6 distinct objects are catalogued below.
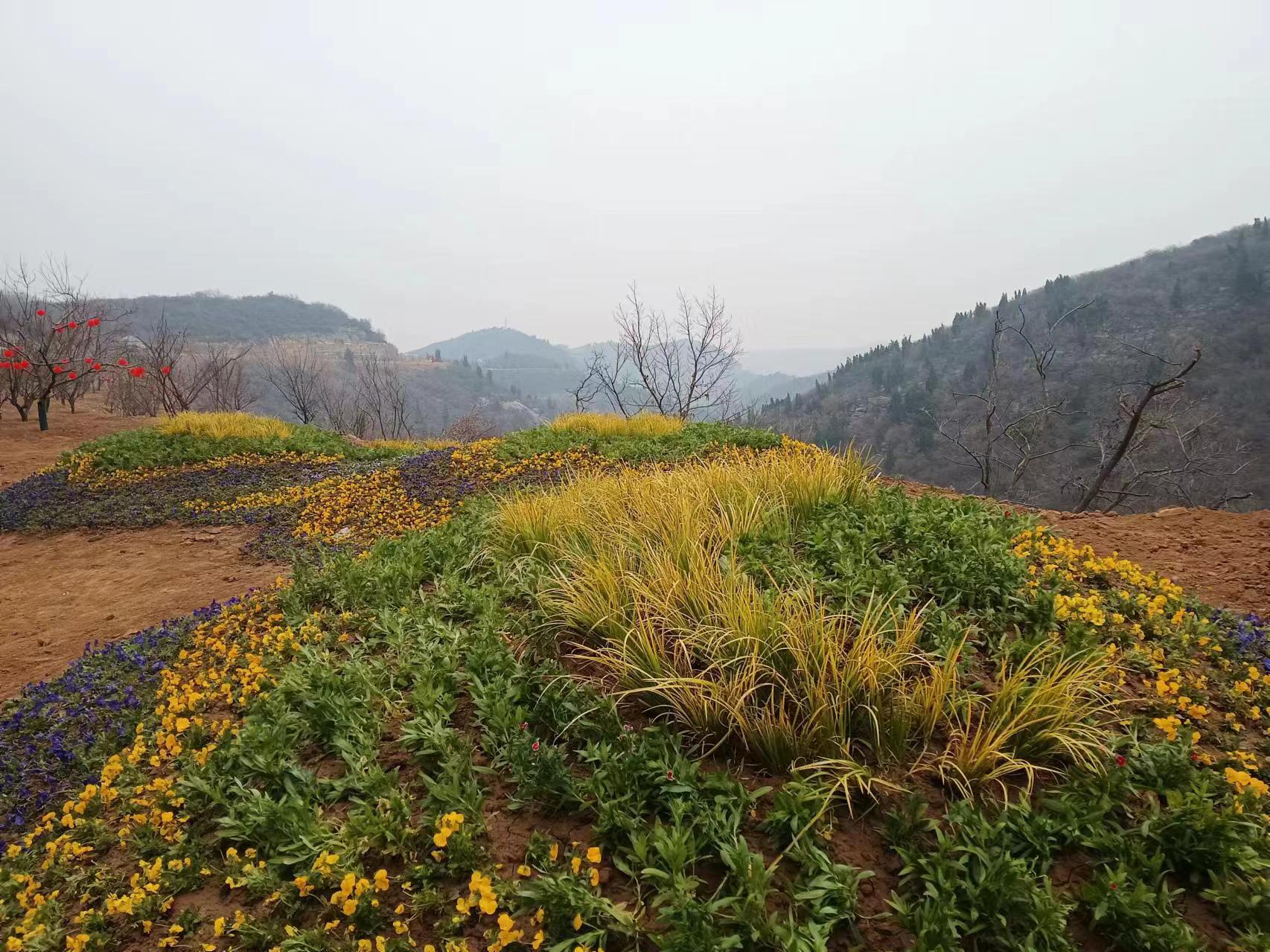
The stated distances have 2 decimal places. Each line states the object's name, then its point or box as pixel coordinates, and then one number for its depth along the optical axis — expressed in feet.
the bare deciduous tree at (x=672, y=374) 67.05
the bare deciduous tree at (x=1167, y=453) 28.22
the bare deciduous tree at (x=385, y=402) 92.84
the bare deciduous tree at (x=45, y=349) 44.91
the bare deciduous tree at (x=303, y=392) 78.23
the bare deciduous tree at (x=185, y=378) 60.56
